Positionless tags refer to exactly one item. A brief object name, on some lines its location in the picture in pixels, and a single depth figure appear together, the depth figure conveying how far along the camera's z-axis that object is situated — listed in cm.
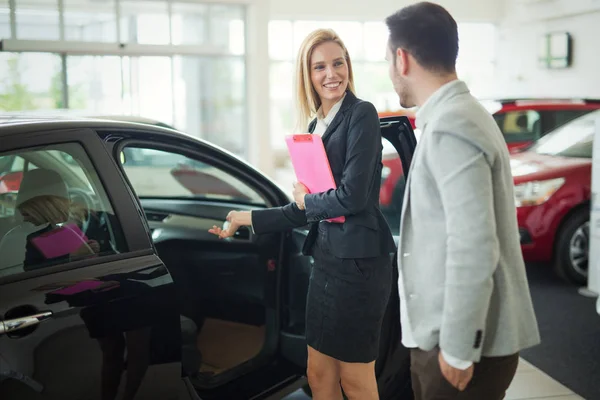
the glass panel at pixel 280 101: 1708
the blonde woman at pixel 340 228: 213
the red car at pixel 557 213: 561
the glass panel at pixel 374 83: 1770
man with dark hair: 146
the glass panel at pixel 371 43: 1680
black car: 182
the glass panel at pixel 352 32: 1662
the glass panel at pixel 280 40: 1642
